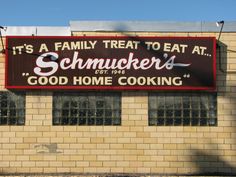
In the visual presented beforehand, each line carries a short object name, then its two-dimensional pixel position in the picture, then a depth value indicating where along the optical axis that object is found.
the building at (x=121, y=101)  21.89
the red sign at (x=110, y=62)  21.94
